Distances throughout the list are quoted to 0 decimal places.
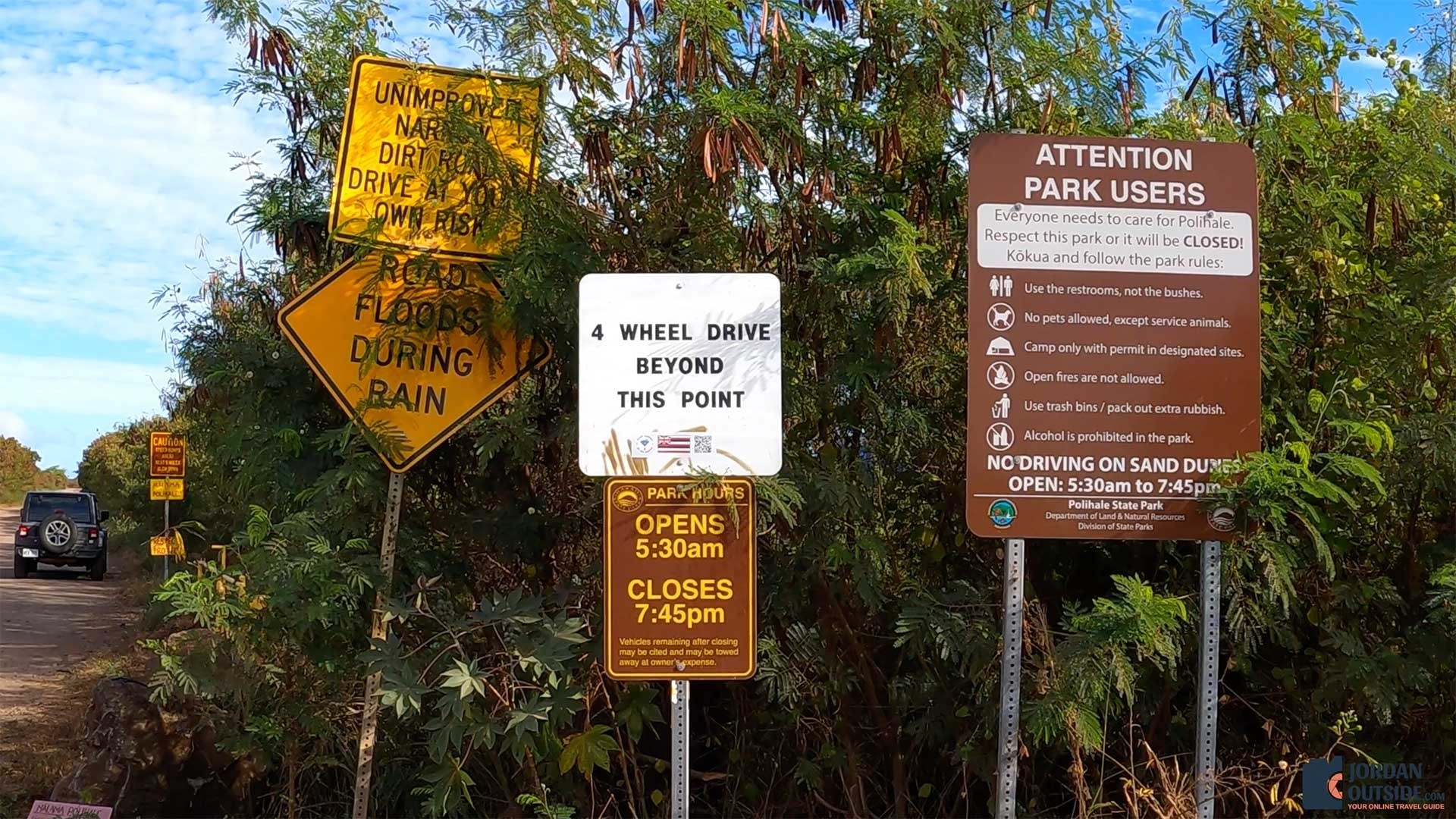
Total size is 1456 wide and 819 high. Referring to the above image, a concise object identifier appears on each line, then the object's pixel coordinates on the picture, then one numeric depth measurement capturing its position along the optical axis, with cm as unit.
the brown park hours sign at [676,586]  393
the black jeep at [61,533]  2388
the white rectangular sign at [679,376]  388
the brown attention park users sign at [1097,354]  409
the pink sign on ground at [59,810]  537
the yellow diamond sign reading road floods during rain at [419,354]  480
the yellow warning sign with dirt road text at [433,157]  460
